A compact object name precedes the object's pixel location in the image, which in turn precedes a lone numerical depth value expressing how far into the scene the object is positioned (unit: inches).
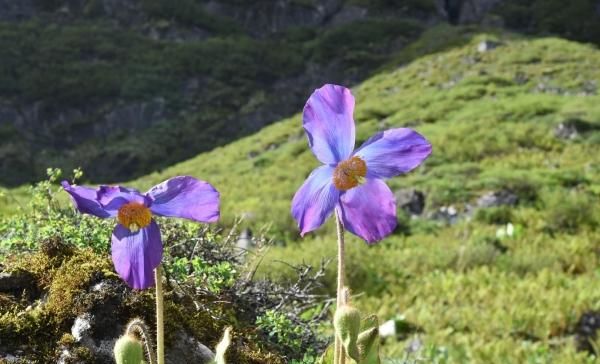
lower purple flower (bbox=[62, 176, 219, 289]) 52.1
